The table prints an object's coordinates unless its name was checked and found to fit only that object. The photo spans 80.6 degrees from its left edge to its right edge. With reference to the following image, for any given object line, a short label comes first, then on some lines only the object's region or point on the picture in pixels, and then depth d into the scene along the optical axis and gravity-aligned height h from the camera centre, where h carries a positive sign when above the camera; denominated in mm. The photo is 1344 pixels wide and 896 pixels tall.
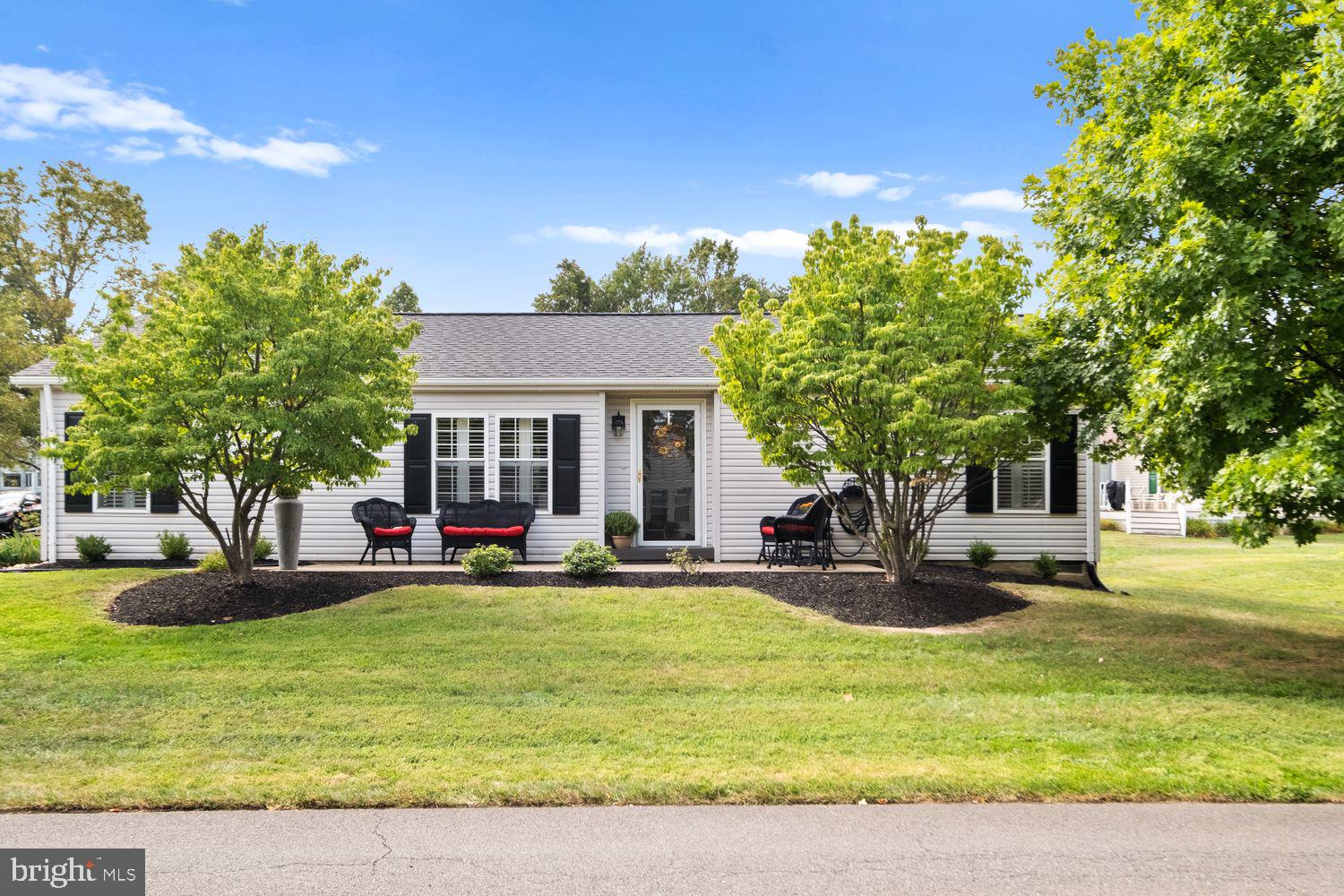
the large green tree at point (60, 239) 27484 +8528
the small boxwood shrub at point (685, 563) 10312 -1221
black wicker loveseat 10992 -725
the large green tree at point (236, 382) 8078 +974
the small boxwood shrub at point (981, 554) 11586 -1229
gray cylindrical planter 10367 -717
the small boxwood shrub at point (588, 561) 9953 -1119
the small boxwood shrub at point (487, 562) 9875 -1116
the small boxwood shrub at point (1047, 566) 11406 -1406
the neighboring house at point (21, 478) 32719 -123
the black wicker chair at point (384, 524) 10977 -721
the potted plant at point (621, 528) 11711 -823
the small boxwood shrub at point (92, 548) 11414 -1058
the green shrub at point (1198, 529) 21562 -1651
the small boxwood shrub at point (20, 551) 11453 -1097
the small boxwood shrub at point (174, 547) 11352 -1033
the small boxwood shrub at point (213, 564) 10086 -1136
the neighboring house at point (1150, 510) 22125 -1180
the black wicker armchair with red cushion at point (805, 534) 10984 -889
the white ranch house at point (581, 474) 11555 -27
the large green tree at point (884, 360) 8047 +1171
